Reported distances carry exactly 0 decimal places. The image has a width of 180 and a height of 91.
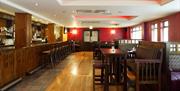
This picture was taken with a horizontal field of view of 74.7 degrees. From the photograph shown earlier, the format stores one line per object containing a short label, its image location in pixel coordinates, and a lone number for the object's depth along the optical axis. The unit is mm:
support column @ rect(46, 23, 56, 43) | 7988
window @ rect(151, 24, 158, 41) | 6585
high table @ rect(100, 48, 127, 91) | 2699
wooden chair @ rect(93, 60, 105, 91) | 2896
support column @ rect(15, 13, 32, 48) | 4718
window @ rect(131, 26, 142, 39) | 8801
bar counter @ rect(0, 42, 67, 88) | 2832
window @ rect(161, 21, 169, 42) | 5691
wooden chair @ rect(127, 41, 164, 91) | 2507
